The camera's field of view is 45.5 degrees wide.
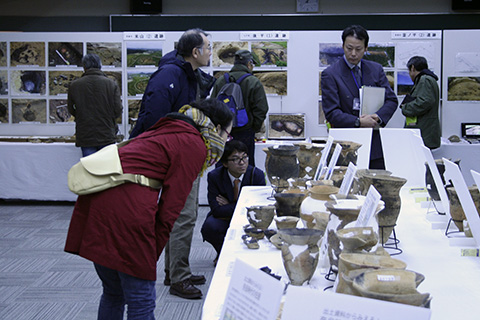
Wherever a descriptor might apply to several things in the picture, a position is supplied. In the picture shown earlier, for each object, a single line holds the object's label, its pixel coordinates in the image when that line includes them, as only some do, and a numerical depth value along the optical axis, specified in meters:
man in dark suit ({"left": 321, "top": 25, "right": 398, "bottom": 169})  3.52
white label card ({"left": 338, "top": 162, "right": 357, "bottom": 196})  1.99
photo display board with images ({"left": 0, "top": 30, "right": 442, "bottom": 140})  6.05
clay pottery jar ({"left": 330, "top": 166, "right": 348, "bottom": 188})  2.61
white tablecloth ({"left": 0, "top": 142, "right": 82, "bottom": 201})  6.09
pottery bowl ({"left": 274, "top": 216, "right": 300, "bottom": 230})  2.20
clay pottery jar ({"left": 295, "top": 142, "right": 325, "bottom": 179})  3.28
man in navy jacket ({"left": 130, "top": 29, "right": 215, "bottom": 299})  3.18
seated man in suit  3.75
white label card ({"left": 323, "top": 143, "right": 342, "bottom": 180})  2.56
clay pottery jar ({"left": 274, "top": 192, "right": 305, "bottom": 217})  2.33
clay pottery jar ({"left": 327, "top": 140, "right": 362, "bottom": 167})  2.99
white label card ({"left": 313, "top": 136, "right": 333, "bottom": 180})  2.86
